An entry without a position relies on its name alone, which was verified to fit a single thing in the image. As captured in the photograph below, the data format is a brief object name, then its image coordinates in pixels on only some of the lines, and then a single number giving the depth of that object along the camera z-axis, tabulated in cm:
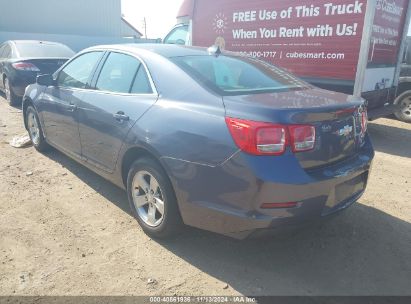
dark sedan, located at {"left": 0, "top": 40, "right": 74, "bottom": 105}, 812
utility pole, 4388
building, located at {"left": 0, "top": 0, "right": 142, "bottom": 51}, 2175
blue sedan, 246
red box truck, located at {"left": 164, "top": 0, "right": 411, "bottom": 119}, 598
